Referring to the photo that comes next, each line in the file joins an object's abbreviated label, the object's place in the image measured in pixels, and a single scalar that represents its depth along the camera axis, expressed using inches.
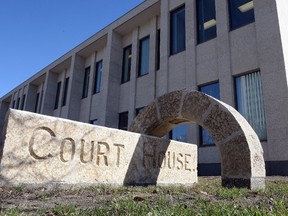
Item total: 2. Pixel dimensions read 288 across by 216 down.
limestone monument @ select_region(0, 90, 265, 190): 143.9
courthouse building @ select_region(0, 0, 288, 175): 381.4
